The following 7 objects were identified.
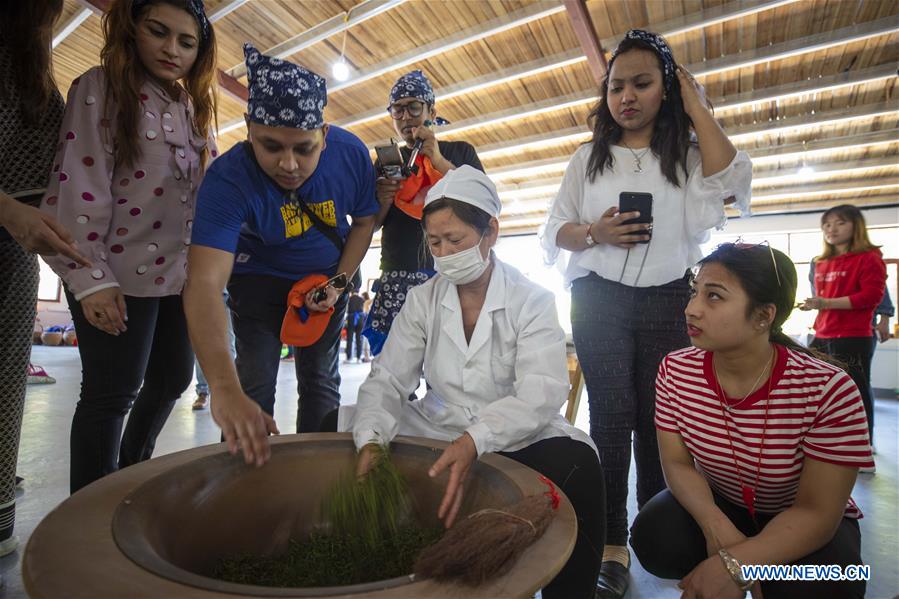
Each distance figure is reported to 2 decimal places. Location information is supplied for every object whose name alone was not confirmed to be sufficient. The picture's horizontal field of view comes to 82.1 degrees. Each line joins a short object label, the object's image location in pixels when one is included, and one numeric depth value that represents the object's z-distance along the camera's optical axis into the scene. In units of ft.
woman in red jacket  9.52
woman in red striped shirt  3.47
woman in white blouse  4.90
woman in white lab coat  3.61
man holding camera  6.13
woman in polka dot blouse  4.16
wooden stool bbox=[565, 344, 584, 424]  9.65
